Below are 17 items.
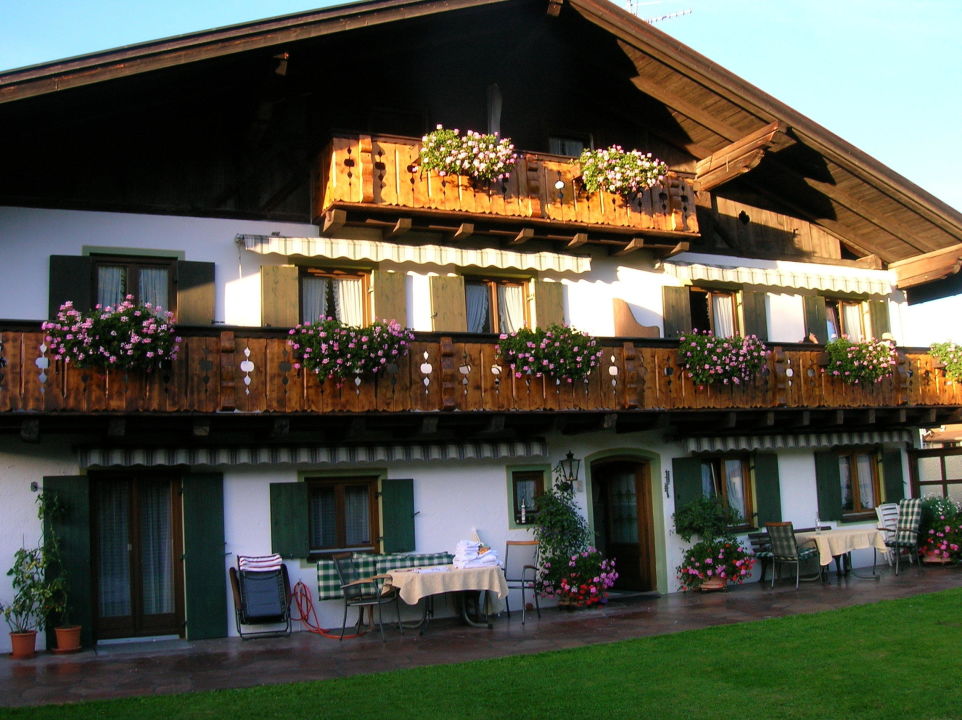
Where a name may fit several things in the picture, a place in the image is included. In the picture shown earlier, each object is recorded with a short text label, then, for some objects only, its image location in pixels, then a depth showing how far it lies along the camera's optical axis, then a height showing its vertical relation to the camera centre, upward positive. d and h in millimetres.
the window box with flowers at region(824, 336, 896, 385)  17438 +1655
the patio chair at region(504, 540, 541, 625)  14844 -1087
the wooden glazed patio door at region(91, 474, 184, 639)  13523 -689
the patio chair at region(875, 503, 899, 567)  18734 -883
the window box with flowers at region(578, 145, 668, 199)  15945 +4403
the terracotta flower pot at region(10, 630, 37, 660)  12344 -1563
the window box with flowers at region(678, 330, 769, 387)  15992 +1657
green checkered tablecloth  13828 -981
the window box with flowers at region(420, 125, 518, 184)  14820 +4419
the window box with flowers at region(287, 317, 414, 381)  13406 +1719
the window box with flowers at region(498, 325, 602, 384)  14664 +1691
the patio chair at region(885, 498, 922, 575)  17719 -1035
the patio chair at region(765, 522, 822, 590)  16594 -1169
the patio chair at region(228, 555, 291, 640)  13352 -1230
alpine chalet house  13328 +2810
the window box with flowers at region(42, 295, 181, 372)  12055 +1797
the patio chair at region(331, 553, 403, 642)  13211 -1228
